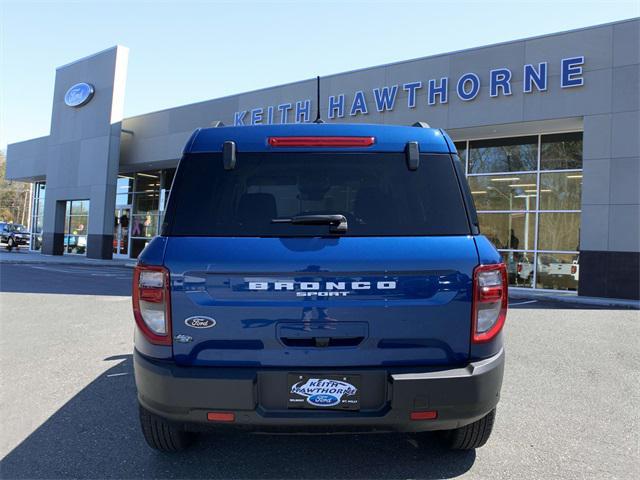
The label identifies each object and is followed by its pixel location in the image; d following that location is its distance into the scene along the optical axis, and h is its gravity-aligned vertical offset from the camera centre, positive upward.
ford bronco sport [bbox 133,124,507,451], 2.41 -0.37
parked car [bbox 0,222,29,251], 32.81 -0.07
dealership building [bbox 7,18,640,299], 12.55 +4.08
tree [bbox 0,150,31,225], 77.25 +5.42
